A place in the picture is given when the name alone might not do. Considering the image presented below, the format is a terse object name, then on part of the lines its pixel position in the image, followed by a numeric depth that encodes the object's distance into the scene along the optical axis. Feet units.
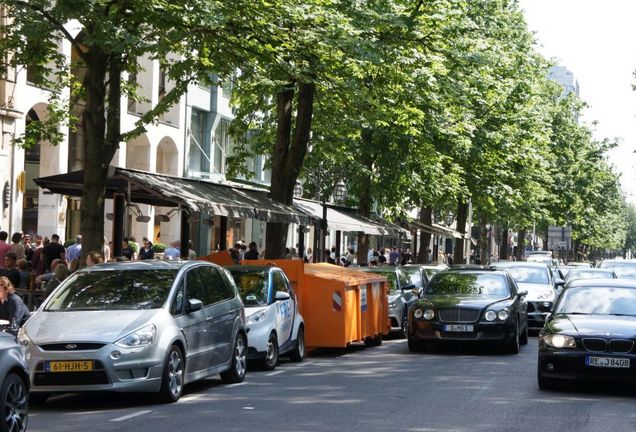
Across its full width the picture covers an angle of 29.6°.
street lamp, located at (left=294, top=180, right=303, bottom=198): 137.18
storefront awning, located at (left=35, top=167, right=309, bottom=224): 75.46
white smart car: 58.54
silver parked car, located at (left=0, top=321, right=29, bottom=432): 32.09
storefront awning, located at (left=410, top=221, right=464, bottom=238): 166.40
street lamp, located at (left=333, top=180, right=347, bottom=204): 131.07
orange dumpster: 68.54
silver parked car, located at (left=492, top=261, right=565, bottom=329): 93.09
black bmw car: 48.98
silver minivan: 42.63
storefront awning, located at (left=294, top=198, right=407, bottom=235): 110.11
